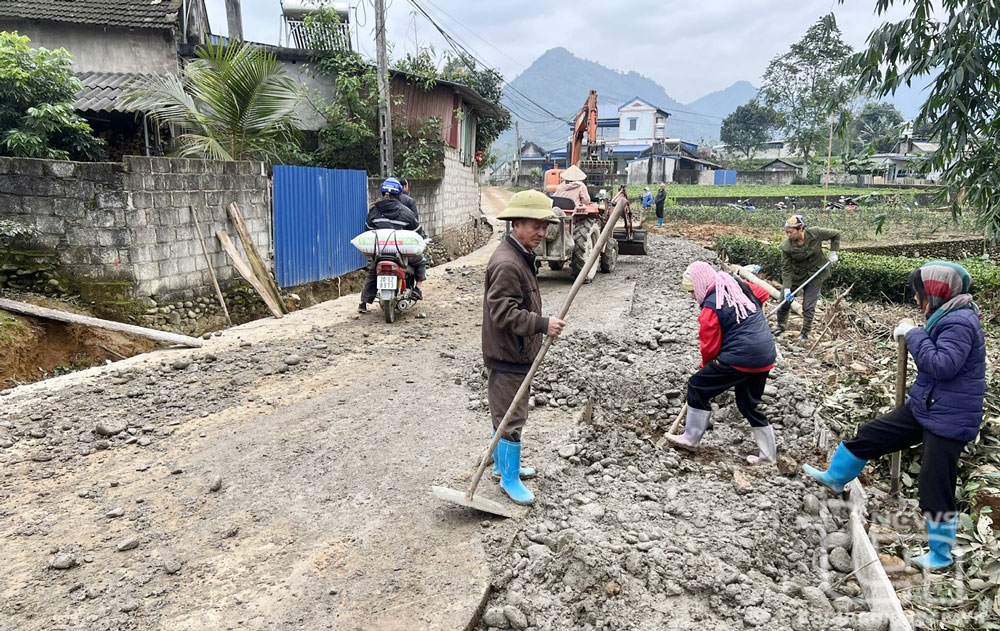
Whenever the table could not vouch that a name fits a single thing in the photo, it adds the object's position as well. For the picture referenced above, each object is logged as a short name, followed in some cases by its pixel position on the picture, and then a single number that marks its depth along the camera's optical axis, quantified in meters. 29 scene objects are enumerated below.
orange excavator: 12.20
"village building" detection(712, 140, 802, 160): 66.94
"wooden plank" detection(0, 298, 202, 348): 5.74
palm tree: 8.78
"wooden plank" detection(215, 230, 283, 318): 7.75
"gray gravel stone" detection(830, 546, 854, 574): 3.23
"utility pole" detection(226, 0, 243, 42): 15.79
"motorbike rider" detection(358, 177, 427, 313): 7.84
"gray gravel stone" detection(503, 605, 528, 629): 2.61
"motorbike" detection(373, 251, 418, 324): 7.46
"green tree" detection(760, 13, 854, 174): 48.25
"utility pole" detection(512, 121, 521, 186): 48.07
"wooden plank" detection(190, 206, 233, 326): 7.33
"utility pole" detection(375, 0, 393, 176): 12.04
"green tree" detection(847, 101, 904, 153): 55.45
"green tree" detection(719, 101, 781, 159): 62.83
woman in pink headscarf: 3.96
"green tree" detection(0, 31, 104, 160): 7.36
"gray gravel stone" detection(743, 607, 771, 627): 2.64
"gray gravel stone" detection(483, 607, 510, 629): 2.64
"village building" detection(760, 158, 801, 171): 53.44
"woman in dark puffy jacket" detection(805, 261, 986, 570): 3.04
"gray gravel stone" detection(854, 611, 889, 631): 2.67
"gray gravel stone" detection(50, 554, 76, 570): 2.93
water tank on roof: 13.67
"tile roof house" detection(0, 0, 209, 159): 11.12
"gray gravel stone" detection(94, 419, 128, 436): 4.38
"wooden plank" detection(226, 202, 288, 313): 7.94
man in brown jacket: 3.26
